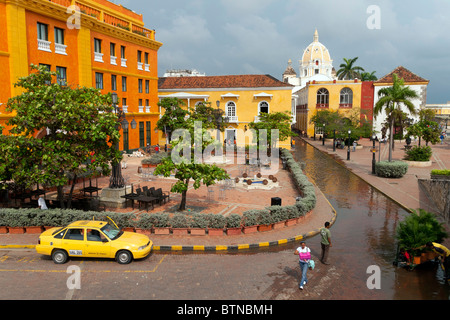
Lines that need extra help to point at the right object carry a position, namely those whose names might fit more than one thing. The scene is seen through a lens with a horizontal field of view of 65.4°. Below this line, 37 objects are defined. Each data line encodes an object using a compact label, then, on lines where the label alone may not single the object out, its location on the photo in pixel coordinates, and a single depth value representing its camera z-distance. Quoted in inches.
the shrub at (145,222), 541.0
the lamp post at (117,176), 713.6
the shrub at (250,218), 551.5
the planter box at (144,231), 543.2
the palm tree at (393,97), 1069.8
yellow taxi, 437.1
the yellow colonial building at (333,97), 2272.4
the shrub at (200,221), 540.3
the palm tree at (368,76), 2994.6
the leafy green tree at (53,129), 537.6
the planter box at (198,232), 537.3
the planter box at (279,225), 574.9
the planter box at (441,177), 891.7
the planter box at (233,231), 542.6
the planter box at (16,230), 545.6
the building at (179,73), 2959.6
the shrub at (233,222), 543.9
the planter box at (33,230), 546.0
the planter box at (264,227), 562.6
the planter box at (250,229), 550.9
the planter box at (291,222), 588.4
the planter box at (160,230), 539.2
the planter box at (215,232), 538.9
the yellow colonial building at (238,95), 1742.1
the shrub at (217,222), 541.7
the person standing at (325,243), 437.7
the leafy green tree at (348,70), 2896.2
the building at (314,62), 4138.8
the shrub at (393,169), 1024.9
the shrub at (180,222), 541.3
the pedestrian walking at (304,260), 378.0
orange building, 949.8
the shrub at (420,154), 1263.5
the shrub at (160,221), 540.7
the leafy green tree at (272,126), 1325.0
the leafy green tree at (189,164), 583.5
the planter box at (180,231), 539.5
